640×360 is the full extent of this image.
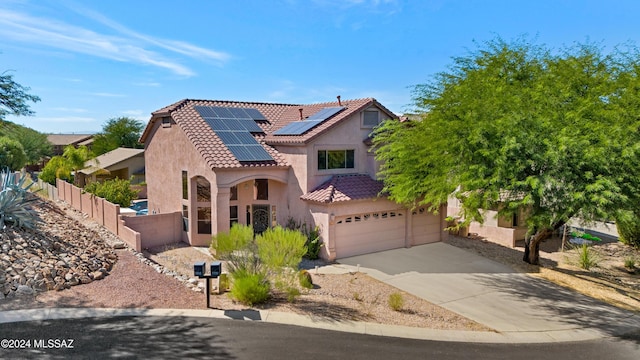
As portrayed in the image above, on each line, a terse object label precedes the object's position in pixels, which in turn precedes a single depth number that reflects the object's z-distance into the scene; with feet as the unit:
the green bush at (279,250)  42.68
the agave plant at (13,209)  49.70
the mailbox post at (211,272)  39.68
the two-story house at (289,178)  63.16
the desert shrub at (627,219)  43.14
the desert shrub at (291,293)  43.06
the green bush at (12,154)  149.89
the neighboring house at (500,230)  77.66
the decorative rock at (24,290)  39.09
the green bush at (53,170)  124.79
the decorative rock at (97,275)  44.91
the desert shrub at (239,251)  44.27
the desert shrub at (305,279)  48.67
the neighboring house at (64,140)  270.55
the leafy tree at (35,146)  202.08
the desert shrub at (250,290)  41.65
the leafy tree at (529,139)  44.75
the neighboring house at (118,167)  130.58
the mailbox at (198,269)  39.62
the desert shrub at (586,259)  66.69
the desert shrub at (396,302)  43.77
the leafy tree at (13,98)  64.49
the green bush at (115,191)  89.45
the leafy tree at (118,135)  211.82
